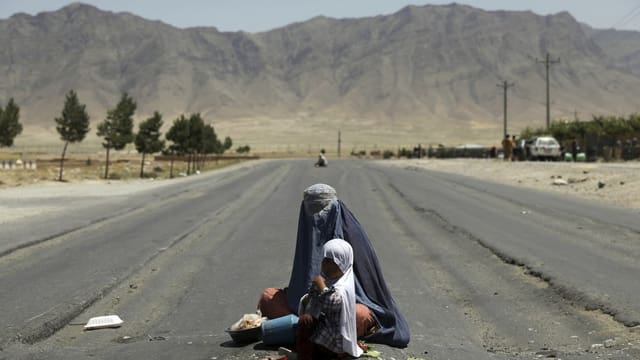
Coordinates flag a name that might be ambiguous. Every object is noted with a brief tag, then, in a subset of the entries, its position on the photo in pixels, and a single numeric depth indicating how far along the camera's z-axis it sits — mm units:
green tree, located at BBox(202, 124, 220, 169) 82756
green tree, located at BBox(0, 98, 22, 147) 61147
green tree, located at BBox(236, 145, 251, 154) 145125
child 7078
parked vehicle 59062
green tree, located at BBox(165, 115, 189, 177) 73188
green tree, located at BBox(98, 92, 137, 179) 59844
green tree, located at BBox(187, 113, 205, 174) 73688
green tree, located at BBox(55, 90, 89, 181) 56906
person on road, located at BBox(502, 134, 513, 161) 59594
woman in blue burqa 7656
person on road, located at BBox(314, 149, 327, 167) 69781
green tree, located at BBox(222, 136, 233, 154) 135150
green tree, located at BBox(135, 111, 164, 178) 64750
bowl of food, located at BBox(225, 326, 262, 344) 8148
